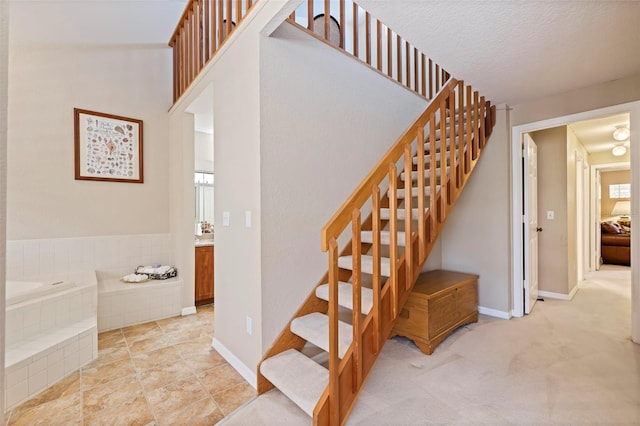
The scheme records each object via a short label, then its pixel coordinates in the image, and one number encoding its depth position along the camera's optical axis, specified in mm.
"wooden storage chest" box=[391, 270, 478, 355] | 2305
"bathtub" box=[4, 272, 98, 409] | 1813
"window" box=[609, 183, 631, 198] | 7059
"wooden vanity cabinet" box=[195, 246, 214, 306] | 3576
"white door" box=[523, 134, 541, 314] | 3102
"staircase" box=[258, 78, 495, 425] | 1496
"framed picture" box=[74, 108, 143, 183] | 3115
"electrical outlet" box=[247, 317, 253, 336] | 2008
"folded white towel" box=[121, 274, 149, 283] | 3150
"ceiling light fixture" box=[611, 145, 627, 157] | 4820
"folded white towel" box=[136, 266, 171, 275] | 3305
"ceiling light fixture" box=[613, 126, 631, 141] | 3912
